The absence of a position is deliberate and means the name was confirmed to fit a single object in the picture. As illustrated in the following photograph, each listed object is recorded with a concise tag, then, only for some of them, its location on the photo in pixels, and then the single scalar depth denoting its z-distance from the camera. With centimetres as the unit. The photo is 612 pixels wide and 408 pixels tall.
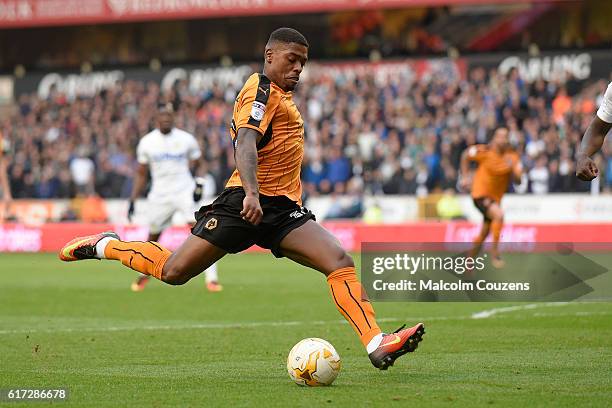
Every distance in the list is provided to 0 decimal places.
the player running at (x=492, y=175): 3972
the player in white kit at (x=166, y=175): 3294
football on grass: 1566
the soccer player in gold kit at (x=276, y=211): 1605
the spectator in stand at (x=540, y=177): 5437
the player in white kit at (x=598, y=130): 1714
